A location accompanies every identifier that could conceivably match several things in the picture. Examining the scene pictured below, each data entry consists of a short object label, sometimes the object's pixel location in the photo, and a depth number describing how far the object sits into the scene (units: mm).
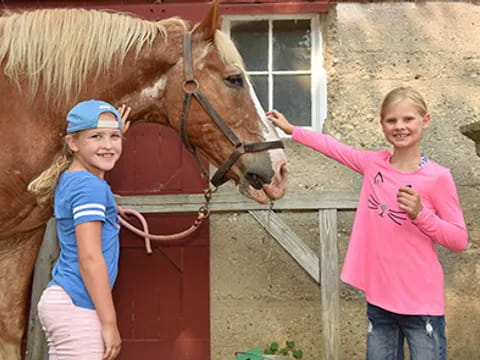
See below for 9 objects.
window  3410
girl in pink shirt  1720
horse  1995
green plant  3084
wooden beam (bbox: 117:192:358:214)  2861
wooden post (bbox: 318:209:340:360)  2805
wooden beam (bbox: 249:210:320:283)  2865
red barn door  3184
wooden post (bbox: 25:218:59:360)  2963
